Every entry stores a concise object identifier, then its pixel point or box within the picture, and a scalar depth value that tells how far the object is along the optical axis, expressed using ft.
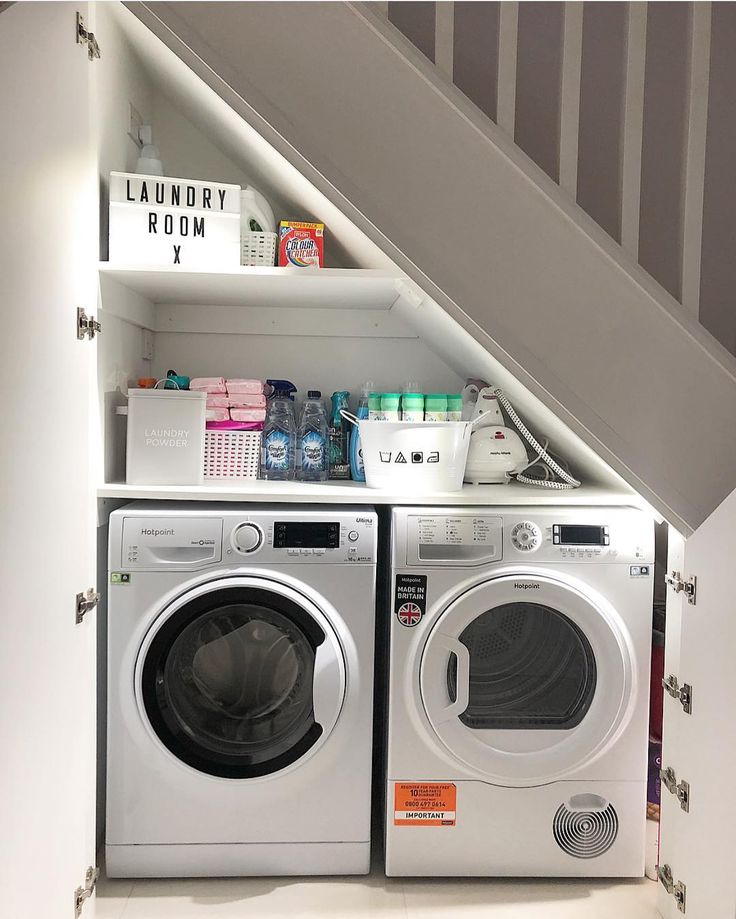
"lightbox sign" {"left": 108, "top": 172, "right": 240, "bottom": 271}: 6.63
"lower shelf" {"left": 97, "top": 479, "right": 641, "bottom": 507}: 6.55
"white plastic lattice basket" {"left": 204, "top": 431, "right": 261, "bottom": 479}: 7.67
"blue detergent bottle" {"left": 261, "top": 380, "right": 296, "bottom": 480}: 7.71
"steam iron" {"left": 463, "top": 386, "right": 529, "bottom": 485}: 7.43
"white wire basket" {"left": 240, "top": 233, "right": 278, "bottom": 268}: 7.13
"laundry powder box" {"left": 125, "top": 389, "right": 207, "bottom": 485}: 6.73
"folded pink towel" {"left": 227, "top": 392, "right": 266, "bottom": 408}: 7.61
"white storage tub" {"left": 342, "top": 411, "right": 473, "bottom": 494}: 6.80
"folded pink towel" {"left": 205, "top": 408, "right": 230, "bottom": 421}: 7.61
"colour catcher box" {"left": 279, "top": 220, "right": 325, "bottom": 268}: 6.94
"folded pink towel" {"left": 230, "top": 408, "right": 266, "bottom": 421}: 7.64
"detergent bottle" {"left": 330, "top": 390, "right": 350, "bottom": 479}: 7.94
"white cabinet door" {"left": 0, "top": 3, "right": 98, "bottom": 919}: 3.97
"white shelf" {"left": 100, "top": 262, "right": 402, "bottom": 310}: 6.66
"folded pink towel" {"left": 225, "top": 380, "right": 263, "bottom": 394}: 7.57
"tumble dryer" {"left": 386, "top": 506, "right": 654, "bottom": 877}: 6.52
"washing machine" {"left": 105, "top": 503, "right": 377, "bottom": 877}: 6.46
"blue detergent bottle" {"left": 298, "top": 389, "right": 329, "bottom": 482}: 7.67
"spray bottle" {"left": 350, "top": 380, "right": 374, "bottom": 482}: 7.65
